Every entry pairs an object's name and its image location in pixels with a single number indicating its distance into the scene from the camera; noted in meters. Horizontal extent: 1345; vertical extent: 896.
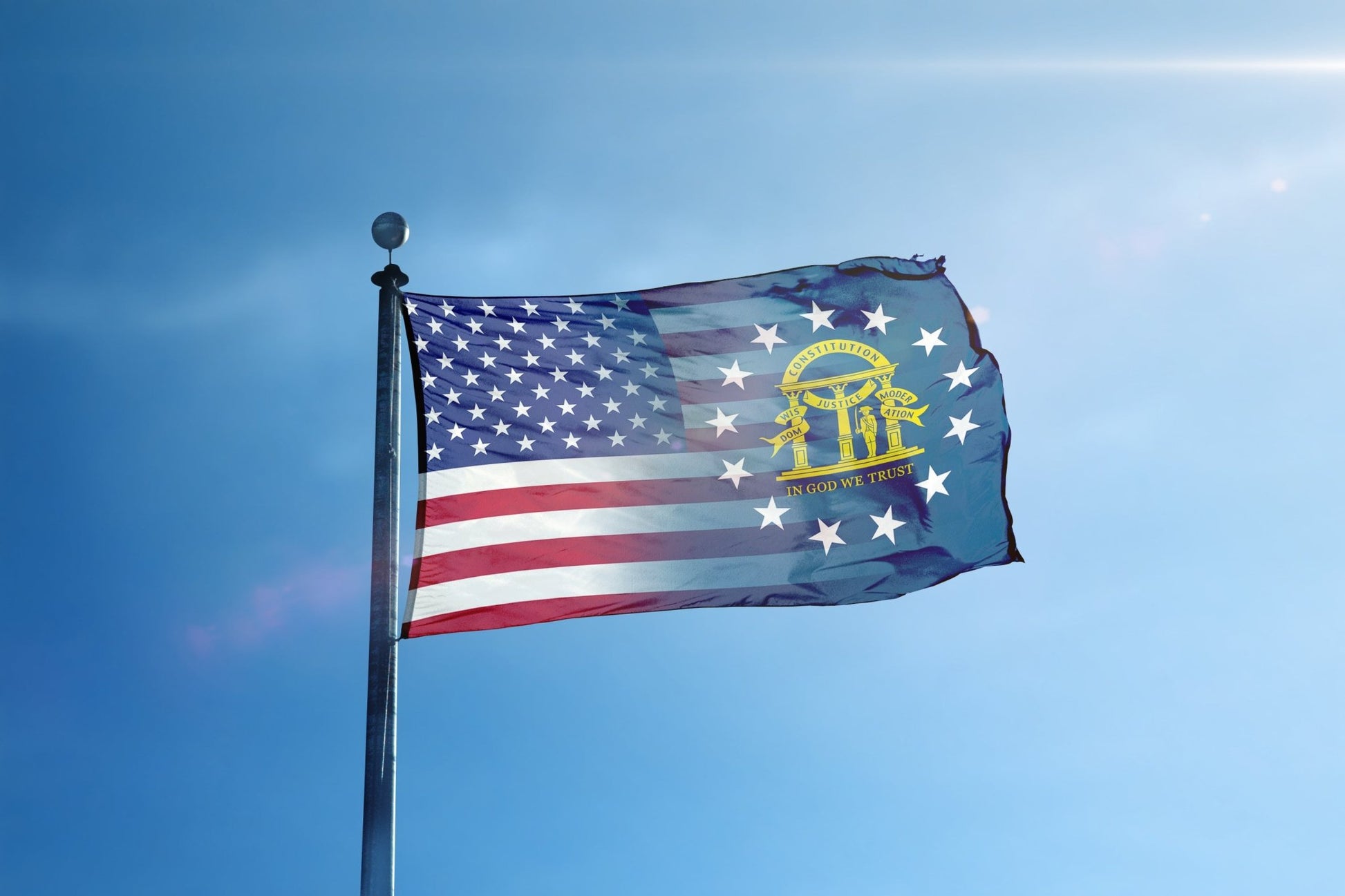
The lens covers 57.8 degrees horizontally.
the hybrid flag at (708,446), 12.12
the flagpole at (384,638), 9.25
